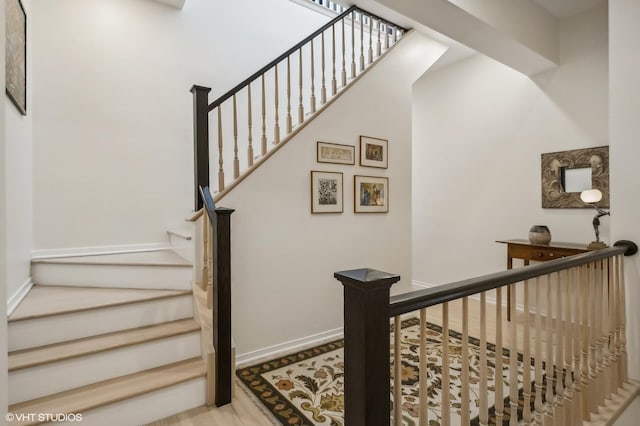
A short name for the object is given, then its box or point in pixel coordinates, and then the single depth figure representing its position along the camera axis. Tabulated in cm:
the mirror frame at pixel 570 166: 317
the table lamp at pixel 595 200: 292
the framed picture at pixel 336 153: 307
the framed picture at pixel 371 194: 336
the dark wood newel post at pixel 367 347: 90
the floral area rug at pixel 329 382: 198
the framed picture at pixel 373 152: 336
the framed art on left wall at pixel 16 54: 212
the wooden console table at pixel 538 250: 306
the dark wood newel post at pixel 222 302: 206
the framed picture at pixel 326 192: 304
